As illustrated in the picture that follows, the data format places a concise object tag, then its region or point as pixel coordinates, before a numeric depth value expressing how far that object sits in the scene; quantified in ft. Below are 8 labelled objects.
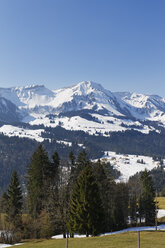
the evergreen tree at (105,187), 219.00
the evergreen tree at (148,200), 281.62
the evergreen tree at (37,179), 213.01
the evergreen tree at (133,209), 289.74
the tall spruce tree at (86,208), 147.95
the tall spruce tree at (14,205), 203.82
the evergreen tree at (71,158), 227.90
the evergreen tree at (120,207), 256.05
